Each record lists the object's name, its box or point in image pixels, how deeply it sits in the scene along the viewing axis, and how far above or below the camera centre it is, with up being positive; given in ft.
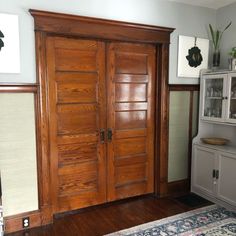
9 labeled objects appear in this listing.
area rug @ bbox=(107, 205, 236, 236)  8.02 -4.46
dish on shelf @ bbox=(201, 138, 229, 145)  10.36 -1.87
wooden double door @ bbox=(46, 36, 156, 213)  8.71 -0.89
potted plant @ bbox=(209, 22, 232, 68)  10.89 +2.49
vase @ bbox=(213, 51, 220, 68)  10.89 +1.72
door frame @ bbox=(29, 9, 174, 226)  7.97 +1.80
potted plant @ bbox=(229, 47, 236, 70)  9.43 +1.43
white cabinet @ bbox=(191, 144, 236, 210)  9.30 -3.12
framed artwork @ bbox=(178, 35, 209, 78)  10.48 +1.82
